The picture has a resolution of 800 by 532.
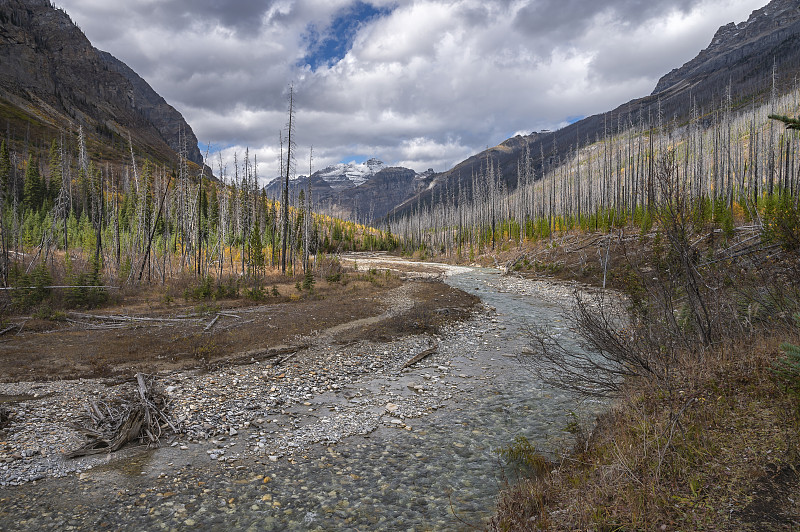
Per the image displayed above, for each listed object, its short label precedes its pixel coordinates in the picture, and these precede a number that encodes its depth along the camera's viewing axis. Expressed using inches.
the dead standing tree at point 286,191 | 1448.1
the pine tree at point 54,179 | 2182.6
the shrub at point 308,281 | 1095.5
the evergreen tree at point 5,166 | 1867.9
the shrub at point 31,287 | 725.3
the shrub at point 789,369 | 158.6
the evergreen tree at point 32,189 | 2142.2
